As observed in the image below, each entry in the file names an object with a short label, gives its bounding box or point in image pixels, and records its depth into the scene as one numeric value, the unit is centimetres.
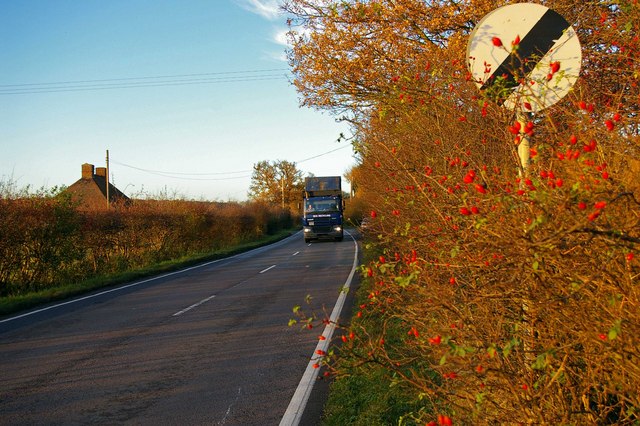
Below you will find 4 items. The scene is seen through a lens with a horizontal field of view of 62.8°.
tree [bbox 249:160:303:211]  8638
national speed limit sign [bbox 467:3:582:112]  291
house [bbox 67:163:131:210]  4825
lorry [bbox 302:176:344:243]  3272
